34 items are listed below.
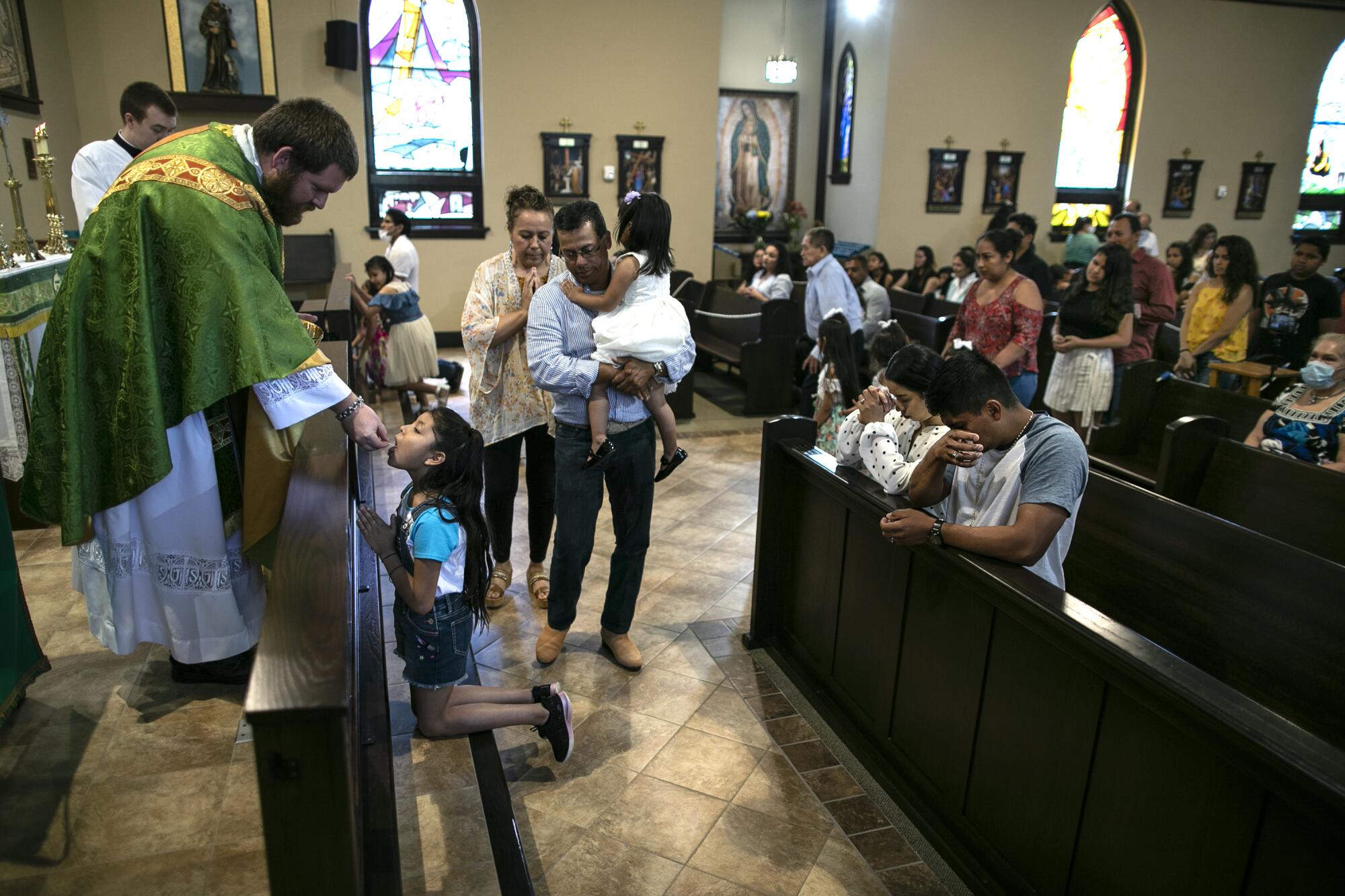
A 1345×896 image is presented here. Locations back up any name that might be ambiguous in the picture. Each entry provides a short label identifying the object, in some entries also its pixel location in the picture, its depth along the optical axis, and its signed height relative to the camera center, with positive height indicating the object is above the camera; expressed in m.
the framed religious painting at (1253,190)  14.10 +0.29
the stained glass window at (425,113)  10.48 +0.81
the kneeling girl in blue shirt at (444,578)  2.48 -1.07
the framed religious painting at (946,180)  12.45 +0.26
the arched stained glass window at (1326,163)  14.42 +0.74
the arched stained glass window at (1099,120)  13.07 +1.19
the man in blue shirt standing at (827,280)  6.83 -0.61
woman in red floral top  4.82 -0.57
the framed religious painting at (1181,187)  13.67 +0.28
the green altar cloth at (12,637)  2.71 -1.37
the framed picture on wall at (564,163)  11.03 +0.30
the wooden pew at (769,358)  7.90 -1.38
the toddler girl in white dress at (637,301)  3.05 -0.37
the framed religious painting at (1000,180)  12.73 +0.29
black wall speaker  9.69 +1.42
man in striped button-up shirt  3.05 -0.75
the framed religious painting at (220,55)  9.35 +1.24
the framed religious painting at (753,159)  13.83 +0.51
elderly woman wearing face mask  3.77 -0.82
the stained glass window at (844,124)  13.20 +1.03
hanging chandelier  12.13 +1.60
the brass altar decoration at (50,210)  4.47 -0.18
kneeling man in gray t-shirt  2.29 -0.69
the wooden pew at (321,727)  1.30 -0.78
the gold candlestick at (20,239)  4.37 -0.31
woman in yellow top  5.93 -0.66
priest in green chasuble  2.35 -0.50
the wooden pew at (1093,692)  1.68 -1.14
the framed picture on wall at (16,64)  7.24 +0.87
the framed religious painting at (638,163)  11.32 +0.33
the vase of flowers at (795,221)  13.76 -0.37
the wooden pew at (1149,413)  4.38 -0.99
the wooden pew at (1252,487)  3.15 -1.00
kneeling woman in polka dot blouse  2.92 -0.76
